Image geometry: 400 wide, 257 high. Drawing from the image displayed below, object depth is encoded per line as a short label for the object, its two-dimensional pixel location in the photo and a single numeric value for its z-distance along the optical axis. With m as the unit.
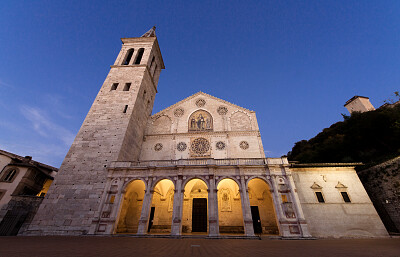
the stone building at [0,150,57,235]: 14.13
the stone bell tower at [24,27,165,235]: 12.58
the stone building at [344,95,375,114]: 38.44
